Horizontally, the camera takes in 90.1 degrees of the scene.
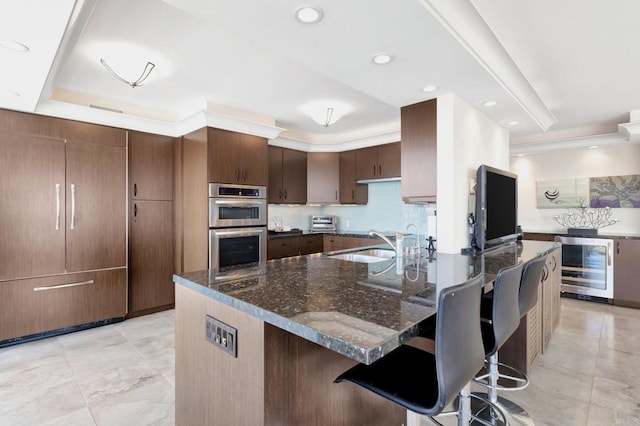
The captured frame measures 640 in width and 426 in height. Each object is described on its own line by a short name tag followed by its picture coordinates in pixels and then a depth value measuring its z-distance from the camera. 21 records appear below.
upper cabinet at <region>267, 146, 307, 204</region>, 4.77
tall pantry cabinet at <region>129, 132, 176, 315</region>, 3.73
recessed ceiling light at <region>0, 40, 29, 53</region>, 1.80
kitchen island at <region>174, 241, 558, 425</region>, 0.99
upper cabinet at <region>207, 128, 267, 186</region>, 3.62
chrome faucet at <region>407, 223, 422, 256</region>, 2.58
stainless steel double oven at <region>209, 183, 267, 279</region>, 3.61
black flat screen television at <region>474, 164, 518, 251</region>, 2.71
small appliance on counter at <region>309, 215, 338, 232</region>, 5.51
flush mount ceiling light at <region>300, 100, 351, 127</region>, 3.69
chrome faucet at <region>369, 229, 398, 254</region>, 2.30
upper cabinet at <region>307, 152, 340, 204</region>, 5.26
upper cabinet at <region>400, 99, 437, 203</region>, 2.80
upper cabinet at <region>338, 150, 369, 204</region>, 5.14
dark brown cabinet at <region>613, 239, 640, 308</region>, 4.06
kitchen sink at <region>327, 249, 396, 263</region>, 2.71
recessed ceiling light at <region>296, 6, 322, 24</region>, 1.51
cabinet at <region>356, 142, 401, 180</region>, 4.61
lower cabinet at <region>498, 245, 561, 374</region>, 2.36
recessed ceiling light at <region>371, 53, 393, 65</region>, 1.99
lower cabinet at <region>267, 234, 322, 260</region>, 4.46
